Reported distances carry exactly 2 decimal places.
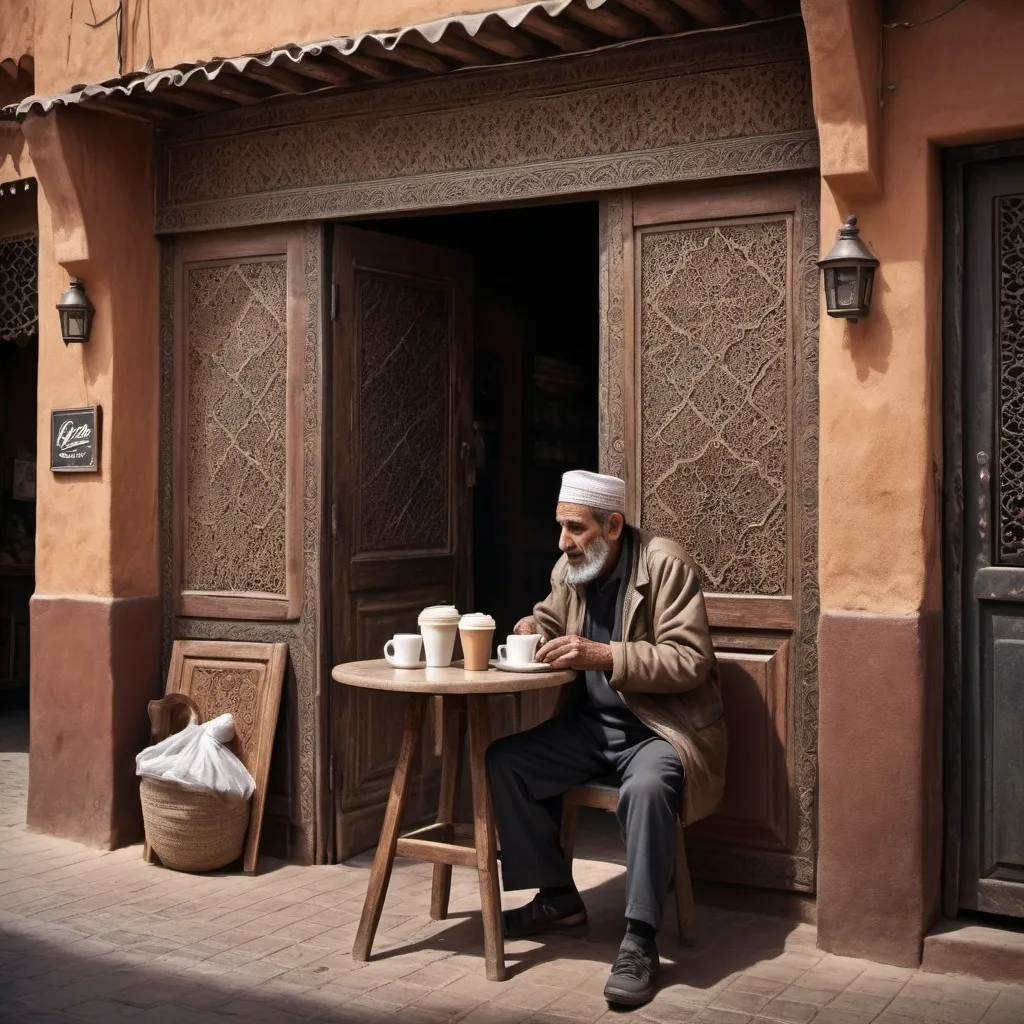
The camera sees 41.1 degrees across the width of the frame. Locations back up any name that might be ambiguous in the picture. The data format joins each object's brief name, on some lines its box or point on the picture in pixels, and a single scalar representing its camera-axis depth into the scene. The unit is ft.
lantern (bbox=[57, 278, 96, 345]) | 20.65
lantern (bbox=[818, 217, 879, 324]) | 14.94
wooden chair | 15.72
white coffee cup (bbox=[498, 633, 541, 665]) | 15.46
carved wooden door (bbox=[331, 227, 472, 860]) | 20.06
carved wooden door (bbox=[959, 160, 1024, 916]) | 15.17
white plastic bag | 18.98
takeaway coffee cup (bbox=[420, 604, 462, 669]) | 15.76
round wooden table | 14.78
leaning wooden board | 19.74
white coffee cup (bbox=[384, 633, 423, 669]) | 15.94
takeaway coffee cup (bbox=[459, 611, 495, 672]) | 15.58
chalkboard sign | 20.74
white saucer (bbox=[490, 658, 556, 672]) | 15.34
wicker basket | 18.99
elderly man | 14.73
